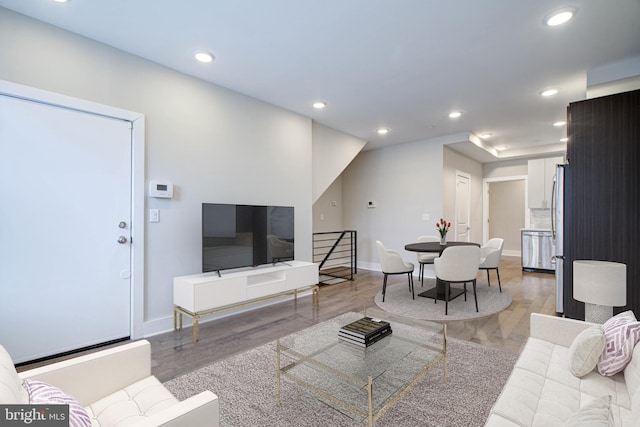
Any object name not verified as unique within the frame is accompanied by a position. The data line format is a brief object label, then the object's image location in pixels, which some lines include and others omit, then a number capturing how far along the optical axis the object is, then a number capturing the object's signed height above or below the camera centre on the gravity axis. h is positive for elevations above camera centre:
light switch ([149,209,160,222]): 3.12 -0.02
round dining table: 4.23 -1.04
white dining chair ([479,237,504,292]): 4.69 -0.66
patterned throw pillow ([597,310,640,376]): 1.50 -0.65
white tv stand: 3.03 -0.82
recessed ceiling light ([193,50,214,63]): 2.96 +1.55
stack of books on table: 2.02 -0.80
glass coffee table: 1.73 -0.88
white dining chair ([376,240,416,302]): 4.39 -0.71
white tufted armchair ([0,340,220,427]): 1.01 -0.73
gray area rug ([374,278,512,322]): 3.63 -1.19
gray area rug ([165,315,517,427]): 1.78 -1.20
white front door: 2.41 -0.13
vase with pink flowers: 4.60 -0.29
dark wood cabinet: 2.92 +0.28
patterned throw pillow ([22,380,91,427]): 0.96 -0.62
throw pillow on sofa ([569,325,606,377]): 1.55 -0.70
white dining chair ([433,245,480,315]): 3.71 -0.60
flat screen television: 3.31 -0.26
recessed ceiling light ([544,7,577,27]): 2.34 +1.57
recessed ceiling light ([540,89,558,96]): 3.87 +1.58
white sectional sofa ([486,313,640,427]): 1.22 -0.84
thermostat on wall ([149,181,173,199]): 3.09 +0.25
